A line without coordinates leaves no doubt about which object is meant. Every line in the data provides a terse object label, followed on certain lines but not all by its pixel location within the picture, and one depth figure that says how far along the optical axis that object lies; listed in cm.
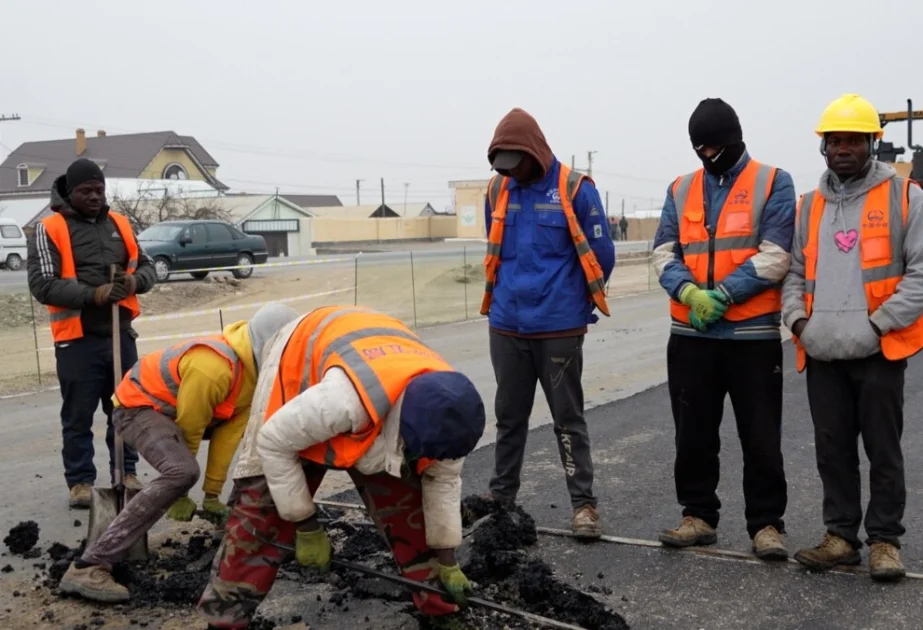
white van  2911
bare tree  3737
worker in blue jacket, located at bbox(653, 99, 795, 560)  450
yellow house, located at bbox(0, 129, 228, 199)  6091
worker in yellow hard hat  416
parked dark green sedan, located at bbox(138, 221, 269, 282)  2334
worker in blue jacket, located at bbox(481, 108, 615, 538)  492
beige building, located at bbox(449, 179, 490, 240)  6306
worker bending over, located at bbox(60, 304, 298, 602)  411
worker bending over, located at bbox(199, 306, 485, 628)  327
